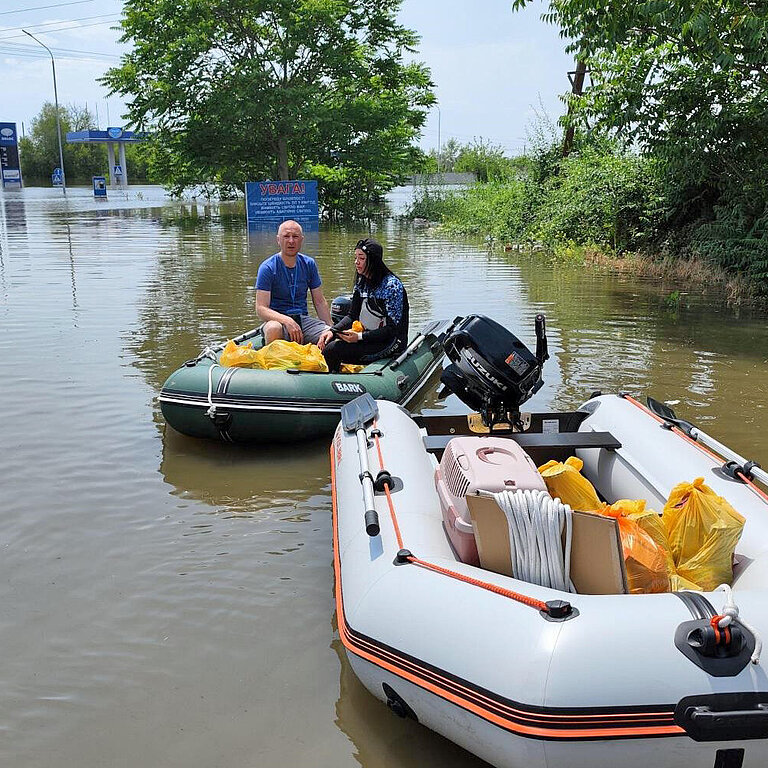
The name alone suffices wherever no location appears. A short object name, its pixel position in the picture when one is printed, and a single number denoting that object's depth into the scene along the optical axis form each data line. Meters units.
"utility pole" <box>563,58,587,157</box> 18.73
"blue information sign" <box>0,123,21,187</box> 69.56
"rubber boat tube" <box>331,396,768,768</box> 2.38
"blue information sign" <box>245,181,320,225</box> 25.50
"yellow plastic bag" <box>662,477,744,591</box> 3.05
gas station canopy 65.06
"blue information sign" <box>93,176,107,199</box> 43.86
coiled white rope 2.89
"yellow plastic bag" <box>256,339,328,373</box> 5.92
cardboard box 2.81
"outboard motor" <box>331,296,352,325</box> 7.13
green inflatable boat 5.50
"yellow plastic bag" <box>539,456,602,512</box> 3.62
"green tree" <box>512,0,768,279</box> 10.09
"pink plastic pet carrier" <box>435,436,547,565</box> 3.15
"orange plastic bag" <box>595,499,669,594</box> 2.96
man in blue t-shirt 6.43
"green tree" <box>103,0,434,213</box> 26.77
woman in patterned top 6.23
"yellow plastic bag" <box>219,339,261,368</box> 5.90
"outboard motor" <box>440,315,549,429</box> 4.59
